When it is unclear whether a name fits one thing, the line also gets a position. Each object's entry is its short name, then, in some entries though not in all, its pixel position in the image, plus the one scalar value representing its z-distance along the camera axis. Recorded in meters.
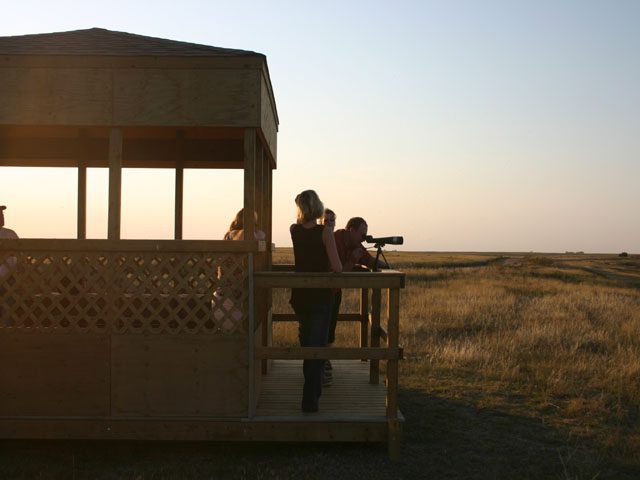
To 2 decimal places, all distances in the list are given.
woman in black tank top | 5.78
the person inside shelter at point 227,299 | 5.64
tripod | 6.76
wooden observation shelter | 5.63
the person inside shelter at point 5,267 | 5.69
